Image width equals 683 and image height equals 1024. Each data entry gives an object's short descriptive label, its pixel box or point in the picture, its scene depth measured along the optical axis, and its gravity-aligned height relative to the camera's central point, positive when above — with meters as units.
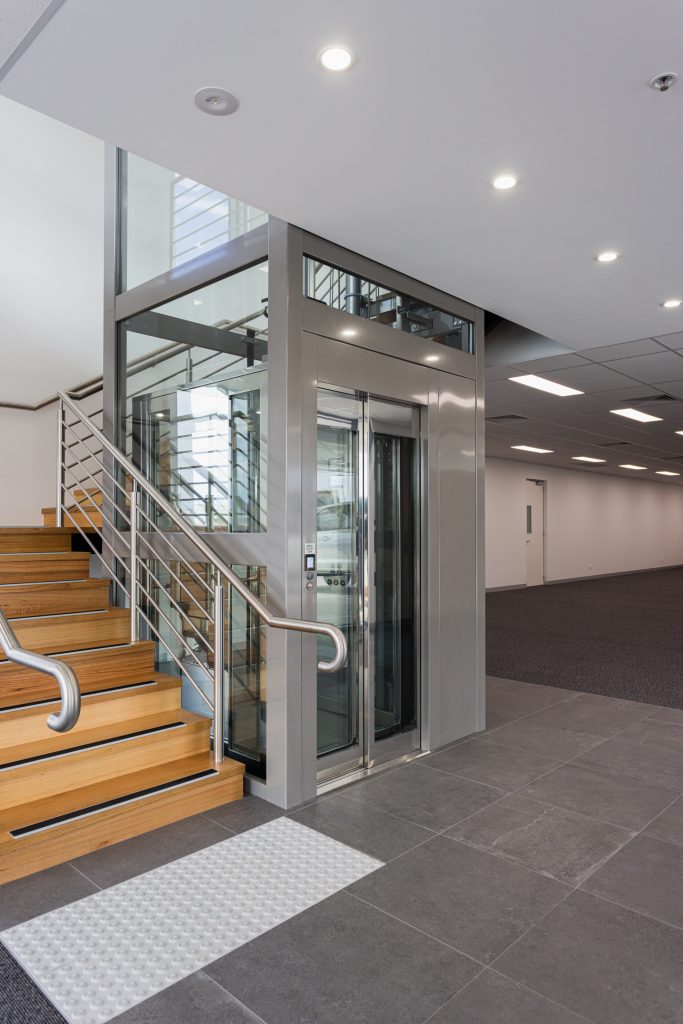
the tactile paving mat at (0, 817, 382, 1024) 2.06 -1.36
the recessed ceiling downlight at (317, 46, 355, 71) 2.08 +1.47
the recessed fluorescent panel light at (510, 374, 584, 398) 6.80 +1.53
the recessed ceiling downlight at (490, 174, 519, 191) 2.90 +1.51
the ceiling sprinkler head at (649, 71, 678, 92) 2.20 +1.47
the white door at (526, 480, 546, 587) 14.91 +0.00
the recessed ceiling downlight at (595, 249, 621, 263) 3.74 +1.54
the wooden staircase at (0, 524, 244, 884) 2.87 -1.01
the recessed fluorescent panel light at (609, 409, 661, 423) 8.56 +1.52
